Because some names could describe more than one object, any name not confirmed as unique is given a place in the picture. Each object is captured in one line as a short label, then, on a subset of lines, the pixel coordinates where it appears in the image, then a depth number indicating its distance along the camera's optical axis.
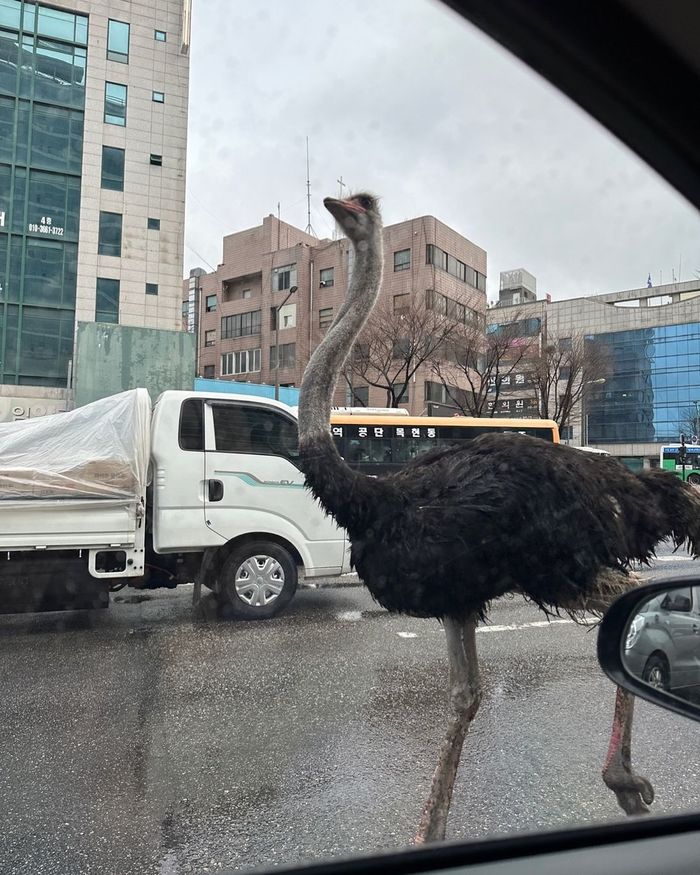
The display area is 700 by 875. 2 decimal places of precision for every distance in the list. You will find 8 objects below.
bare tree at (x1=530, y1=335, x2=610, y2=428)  22.44
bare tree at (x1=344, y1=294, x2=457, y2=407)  17.81
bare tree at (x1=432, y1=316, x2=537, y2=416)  20.80
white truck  5.57
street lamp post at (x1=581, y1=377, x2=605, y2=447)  23.27
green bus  25.11
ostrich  2.59
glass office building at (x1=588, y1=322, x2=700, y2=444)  23.88
